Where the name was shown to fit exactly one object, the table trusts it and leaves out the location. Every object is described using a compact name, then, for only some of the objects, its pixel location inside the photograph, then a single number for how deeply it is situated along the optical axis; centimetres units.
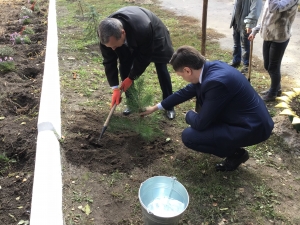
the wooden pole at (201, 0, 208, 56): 393
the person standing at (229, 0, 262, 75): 452
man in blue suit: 247
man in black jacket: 273
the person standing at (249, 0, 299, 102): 354
